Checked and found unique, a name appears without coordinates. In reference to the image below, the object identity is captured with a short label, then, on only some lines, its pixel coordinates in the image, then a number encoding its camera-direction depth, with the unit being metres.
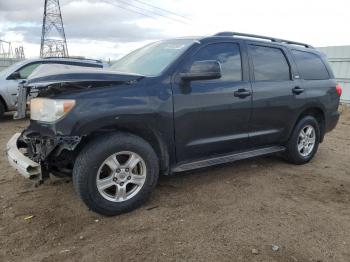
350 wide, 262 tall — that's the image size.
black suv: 3.19
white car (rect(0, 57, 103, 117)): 8.42
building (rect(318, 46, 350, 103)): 11.94
